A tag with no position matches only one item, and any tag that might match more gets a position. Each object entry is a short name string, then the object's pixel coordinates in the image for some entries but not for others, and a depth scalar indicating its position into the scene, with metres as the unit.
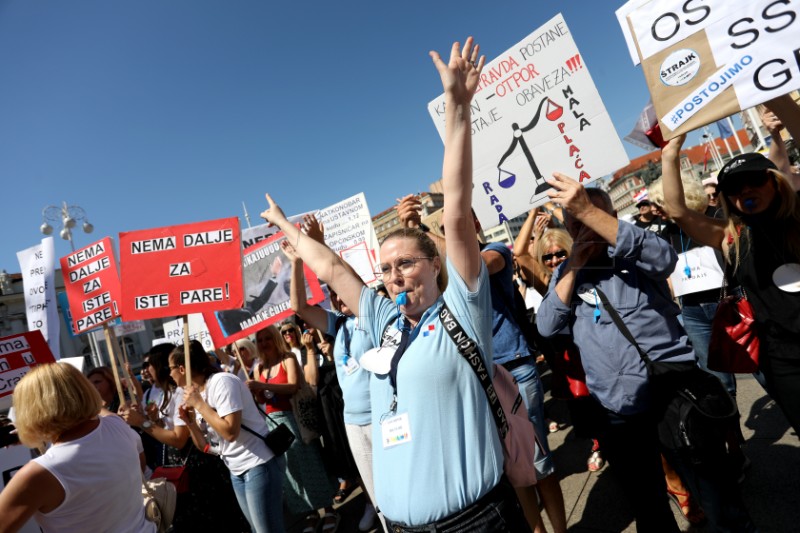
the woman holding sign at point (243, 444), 3.13
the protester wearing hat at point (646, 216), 4.87
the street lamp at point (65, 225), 15.27
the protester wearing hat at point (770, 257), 2.00
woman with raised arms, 1.49
